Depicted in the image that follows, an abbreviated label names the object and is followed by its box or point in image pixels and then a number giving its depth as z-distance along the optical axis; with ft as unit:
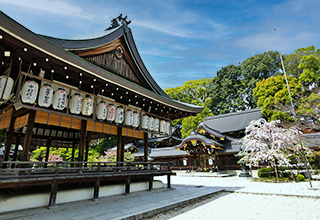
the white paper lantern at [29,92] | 20.31
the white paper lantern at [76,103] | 24.92
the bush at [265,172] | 56.29
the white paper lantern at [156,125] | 38.72
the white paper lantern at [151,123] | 37.50
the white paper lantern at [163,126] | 40.55
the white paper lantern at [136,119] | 33.58
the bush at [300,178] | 51.19
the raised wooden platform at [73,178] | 18.21
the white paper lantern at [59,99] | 23.07
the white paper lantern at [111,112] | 29.43
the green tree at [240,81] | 142.51
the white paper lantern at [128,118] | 32.60
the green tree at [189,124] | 121.19
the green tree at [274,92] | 78.90
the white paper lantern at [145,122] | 36.09
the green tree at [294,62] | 112.69
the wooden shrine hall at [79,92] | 19.61
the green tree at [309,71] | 83.22
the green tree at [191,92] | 154.20
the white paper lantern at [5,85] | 19.16
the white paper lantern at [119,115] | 30.73
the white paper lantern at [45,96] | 21.68
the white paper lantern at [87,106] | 26.27
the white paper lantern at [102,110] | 27.89
